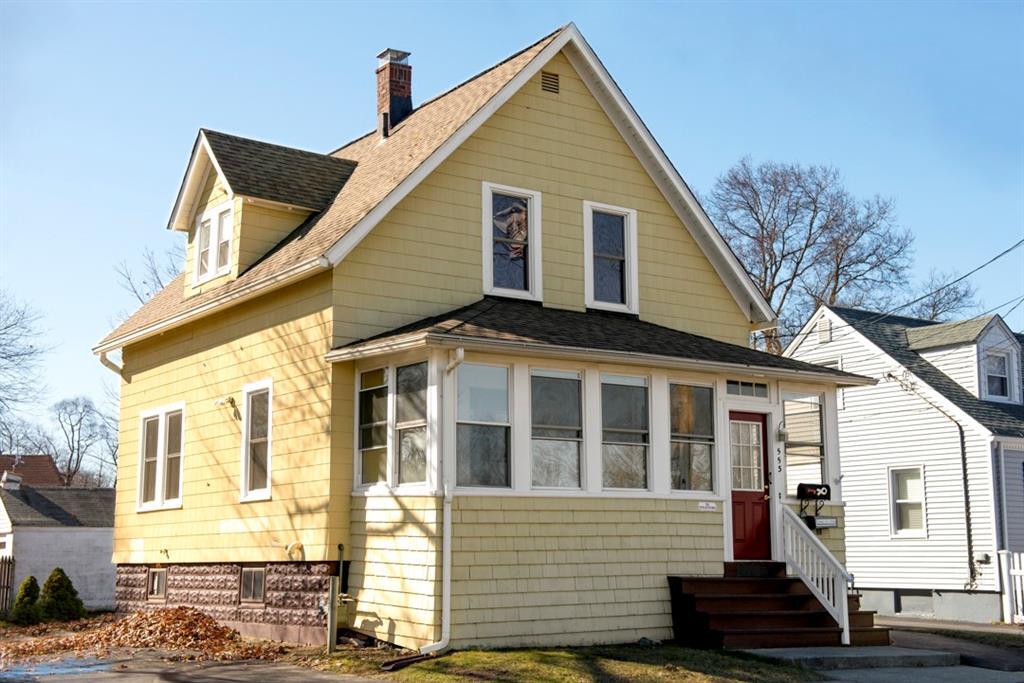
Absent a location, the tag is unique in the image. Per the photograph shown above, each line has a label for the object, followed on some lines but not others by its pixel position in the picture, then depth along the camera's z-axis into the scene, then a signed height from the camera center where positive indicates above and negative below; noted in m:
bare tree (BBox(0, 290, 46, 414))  42.85 +6.06
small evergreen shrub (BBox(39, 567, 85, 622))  24.55 -1.55
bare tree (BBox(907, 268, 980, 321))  45.62 +8.42
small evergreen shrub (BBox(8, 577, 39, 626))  24.45 -1.65
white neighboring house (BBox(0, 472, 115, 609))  34.97 -0.45
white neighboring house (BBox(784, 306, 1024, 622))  25.36 +1.44
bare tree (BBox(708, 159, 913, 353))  43.44 +10.27
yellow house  15.18 +1.79
